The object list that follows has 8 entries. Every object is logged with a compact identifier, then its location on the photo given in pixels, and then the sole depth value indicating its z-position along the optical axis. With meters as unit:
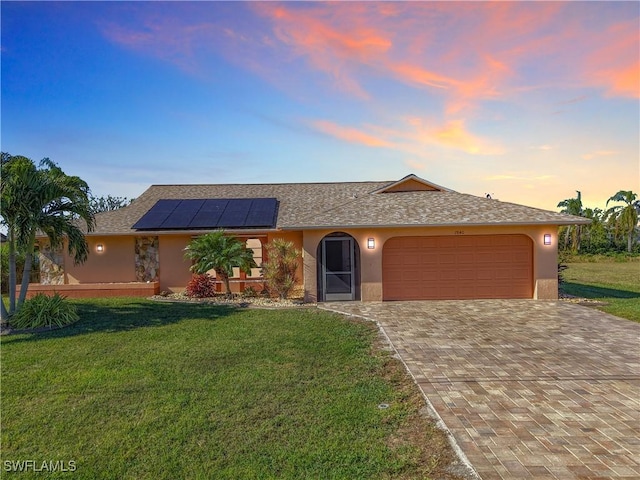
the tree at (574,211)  37.09
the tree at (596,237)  37.06
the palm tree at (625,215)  36.25
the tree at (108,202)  44.94
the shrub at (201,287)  14.53
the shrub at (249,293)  14.68
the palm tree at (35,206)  9.48
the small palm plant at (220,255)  13.77
